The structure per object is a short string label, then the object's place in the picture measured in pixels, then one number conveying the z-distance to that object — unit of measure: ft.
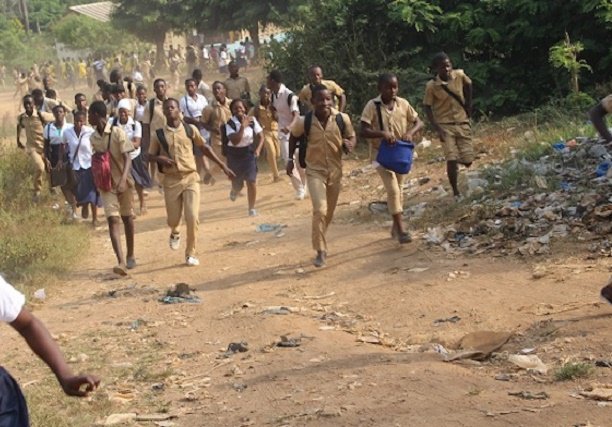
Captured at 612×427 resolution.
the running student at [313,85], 37.50
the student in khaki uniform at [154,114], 44.96
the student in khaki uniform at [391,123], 30.60
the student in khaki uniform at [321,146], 29.81
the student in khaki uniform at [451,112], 34.58
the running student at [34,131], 47.52
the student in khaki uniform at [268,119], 44.39
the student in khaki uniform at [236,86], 51.01
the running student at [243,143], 40.01
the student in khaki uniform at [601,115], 19.67
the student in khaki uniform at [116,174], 33.22
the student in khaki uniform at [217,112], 45.01
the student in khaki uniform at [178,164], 32.55
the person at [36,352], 10.85
